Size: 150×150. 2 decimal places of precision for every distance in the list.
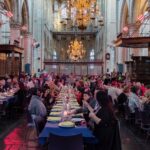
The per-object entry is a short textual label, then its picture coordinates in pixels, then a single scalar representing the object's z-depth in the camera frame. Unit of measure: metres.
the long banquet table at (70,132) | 3.43
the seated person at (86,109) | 4.64
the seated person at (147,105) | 5.61
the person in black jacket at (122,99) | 7.71
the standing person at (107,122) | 3.26
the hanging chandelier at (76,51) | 26.54
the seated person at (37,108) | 4.74
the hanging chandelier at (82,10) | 12.26
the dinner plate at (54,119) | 4.11
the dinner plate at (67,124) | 3.54
